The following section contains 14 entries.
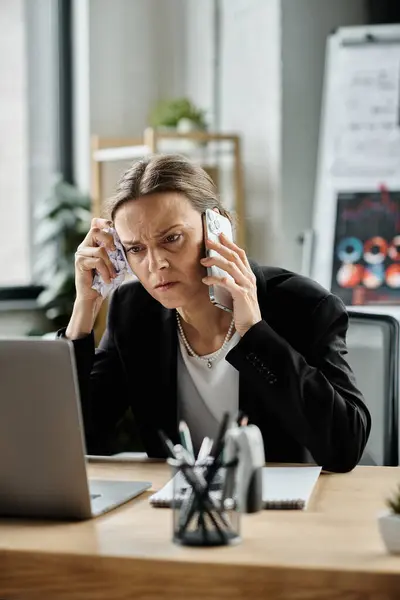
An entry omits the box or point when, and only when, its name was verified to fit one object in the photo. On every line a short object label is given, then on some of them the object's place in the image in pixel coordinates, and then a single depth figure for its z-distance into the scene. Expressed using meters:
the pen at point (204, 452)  1.58
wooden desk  1.39
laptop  1.55
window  4.24
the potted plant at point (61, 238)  4.12
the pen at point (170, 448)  1.50
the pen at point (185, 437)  1.56
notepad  1.65
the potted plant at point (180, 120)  4.07
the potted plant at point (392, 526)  1.43
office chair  2.13
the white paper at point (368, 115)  3.79
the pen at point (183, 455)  1.50
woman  1.89
